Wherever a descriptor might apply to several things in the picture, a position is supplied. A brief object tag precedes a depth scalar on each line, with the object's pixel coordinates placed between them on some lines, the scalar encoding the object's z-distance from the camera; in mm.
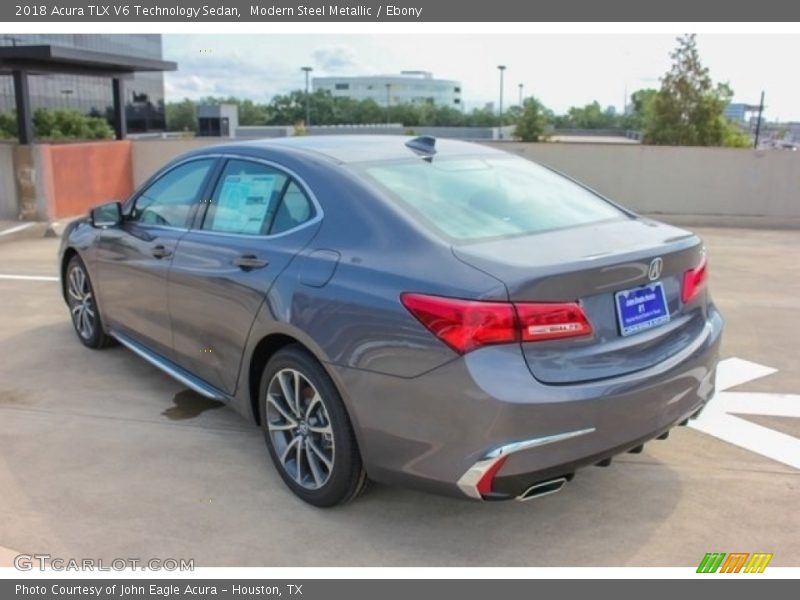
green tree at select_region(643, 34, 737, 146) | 24625
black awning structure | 12336
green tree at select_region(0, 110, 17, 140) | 37981
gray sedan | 2711
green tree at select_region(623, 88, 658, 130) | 27344
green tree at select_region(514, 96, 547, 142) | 45938
